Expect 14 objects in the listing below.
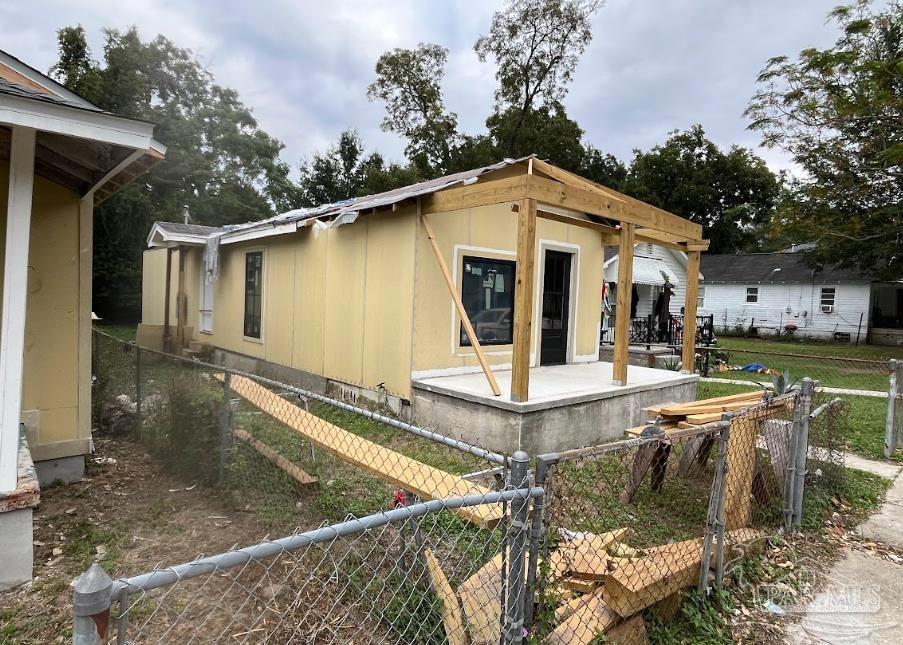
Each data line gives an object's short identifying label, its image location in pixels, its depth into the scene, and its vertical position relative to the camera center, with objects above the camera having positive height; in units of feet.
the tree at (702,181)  112.98 +31.19
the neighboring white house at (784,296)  80.53 +4.45
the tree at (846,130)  47.60 +19.30
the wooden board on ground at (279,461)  12.78 -4.17
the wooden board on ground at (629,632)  7.61 -4.82
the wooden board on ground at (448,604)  6.97 -4.30
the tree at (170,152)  66.54 +24.81
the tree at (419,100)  87.81 +36.49
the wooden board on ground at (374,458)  8.00 -3.01
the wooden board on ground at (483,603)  6.89 -4.05
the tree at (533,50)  77.20 +41.44
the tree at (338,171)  103.71 +27.38
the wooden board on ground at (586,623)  7.10 -4.48
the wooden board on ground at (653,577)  7.61 -4.23
